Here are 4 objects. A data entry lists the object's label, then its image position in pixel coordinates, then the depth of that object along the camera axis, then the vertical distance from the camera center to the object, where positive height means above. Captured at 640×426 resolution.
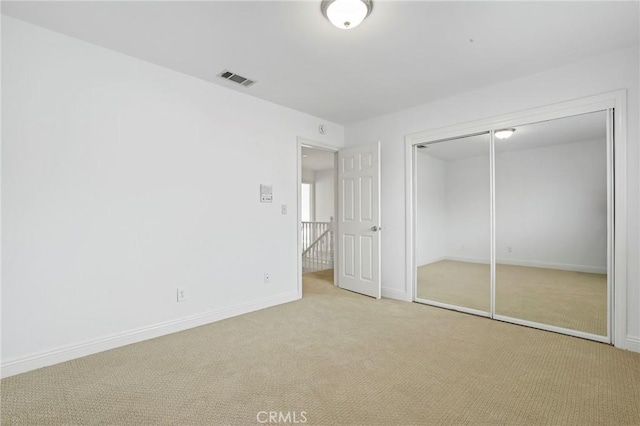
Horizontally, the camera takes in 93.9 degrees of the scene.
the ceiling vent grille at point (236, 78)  2.98 +1.39
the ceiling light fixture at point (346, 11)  1.91 +1.32
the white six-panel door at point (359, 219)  4.11 -0.09
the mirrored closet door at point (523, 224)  2.79 -0.12
